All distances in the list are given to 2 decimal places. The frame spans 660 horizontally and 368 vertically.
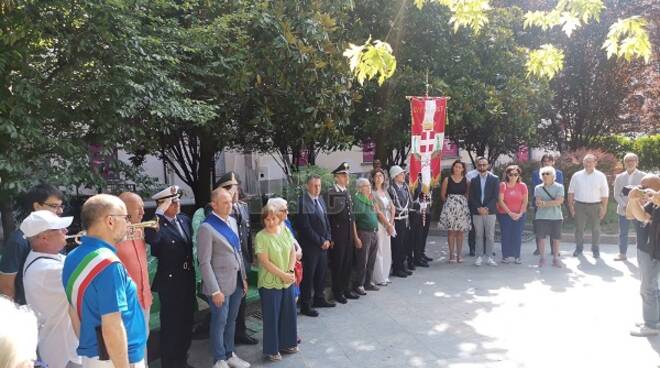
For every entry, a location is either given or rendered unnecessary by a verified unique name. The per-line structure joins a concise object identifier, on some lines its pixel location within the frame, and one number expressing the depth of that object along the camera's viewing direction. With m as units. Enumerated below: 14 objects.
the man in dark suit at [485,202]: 8.98
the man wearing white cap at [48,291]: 3.34
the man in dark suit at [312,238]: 6.48
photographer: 5.35
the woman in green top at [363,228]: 7.53
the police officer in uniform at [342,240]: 7.14
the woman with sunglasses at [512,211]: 8.98
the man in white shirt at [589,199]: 9.05
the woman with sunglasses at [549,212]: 8.75
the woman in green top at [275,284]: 5.11
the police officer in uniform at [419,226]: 8.93
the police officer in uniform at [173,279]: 4.63
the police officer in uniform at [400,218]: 8.34
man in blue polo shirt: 2.76
